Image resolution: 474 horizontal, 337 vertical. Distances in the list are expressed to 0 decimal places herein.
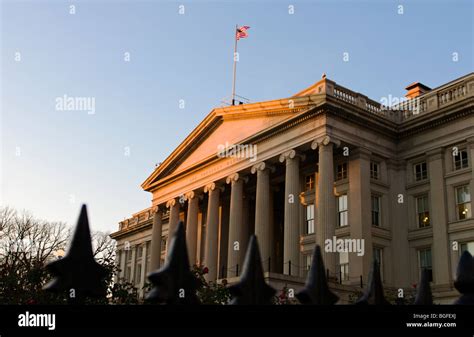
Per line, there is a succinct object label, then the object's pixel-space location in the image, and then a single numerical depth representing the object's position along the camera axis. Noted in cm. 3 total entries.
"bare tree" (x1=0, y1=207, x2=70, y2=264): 5981
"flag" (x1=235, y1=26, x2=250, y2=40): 4684
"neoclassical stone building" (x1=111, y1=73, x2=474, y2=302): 3591
